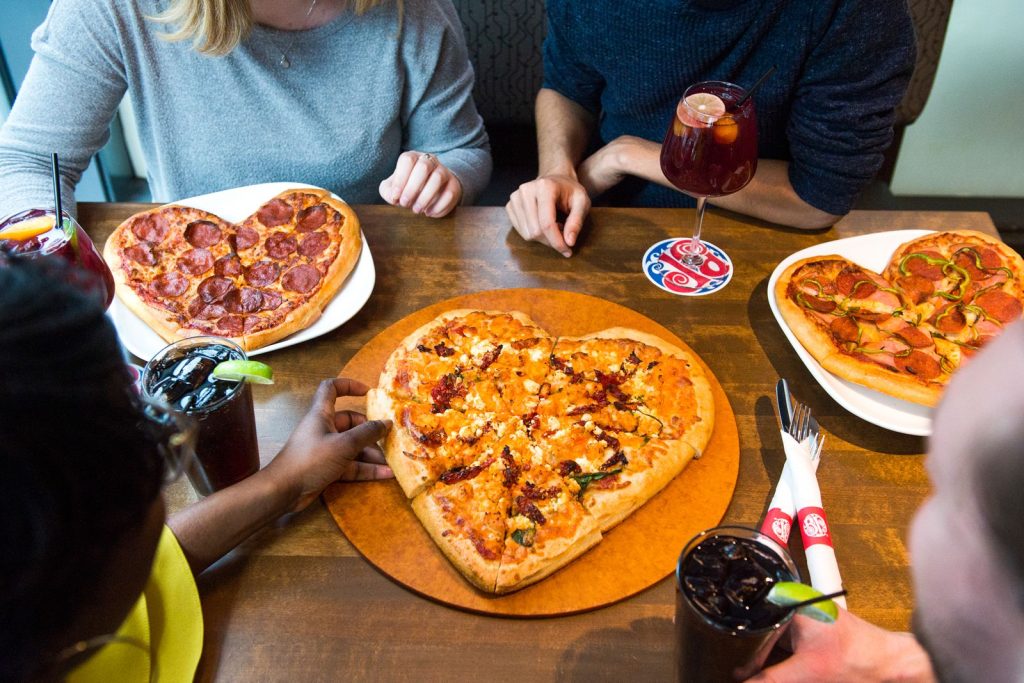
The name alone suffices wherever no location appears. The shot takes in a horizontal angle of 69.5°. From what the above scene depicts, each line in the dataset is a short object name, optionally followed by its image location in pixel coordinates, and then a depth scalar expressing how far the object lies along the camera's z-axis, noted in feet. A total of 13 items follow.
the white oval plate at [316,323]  5.49
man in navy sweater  6.12
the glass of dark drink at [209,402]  4.17
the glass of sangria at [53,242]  4.55
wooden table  3.88
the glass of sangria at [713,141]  5.37
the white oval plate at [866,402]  4.87
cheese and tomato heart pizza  4.40
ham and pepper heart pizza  5.23
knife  4.91
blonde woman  6.52
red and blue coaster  6.08
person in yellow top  2.11
